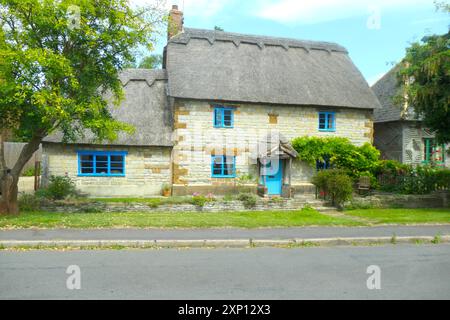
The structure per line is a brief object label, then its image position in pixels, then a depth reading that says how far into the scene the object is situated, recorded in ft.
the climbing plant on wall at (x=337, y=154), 66.44
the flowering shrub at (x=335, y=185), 56.08
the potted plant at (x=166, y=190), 61.98
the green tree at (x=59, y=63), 38.93
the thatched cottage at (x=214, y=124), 61.93
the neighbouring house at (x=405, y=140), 78.48
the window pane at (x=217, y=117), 65.00
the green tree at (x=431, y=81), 51.52
